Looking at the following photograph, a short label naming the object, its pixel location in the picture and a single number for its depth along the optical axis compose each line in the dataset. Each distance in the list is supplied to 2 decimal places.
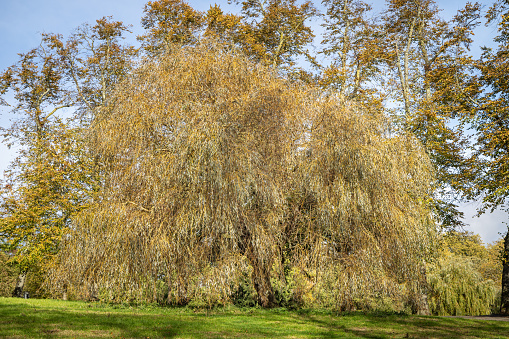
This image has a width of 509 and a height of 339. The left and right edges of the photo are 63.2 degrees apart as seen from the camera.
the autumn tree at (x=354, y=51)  20.34
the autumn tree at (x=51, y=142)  17.56
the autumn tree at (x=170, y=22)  21.46
